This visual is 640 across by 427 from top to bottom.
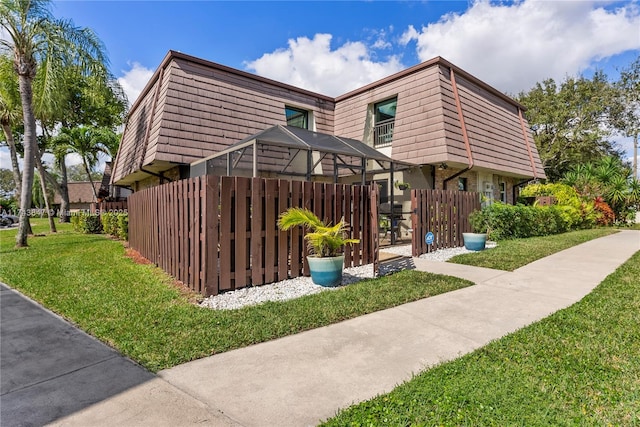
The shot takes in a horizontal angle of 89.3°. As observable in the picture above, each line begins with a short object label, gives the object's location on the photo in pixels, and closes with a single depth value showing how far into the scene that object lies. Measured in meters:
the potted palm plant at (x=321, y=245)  5.34
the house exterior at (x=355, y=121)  10.53
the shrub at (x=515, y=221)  10.16
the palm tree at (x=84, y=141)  19.31
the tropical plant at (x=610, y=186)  17.75
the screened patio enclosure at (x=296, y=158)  8.17
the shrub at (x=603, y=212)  17.05
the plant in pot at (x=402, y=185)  11.52
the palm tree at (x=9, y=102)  13.20
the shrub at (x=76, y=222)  16.77
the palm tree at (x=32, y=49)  9.93
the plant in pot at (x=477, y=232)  8.85
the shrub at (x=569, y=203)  14.22
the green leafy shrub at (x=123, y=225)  11.98
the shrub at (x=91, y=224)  15.30
